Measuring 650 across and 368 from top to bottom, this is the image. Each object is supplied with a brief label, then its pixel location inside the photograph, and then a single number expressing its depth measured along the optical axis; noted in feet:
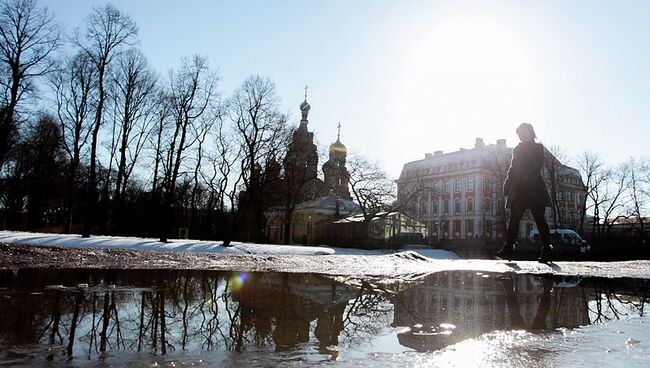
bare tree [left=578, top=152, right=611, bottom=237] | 169.89
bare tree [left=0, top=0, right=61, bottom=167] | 66.95
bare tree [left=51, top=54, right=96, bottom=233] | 89.51
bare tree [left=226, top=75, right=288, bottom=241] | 101.19
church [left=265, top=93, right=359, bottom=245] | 132.16
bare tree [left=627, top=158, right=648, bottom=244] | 172.68
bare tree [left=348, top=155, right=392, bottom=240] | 145.18
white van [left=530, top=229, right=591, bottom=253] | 104.67
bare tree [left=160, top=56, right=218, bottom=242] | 84.89
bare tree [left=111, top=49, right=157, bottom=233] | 89.56
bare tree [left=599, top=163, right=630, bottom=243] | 175.44
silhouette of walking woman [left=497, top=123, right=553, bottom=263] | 26.27
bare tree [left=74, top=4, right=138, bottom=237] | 77.87
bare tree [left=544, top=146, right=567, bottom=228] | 139.36
